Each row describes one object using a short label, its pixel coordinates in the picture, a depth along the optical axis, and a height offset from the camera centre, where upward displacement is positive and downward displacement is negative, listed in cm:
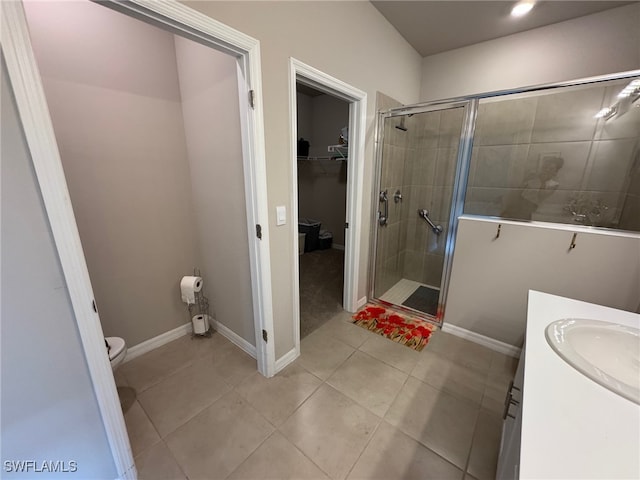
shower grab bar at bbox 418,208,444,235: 297 -50
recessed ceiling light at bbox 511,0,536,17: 202 +137
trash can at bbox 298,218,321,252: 438 -92
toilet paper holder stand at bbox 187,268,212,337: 219 -119
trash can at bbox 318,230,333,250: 459 -109
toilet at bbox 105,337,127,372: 147 -100
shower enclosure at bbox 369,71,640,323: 176 +16
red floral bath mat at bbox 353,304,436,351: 219 -135
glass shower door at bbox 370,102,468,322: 254 -30
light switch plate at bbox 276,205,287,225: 164 -23
